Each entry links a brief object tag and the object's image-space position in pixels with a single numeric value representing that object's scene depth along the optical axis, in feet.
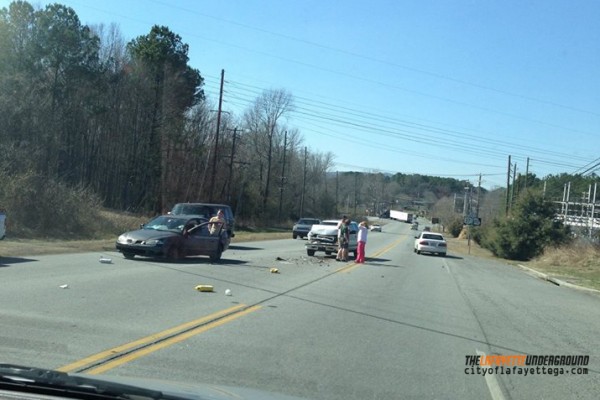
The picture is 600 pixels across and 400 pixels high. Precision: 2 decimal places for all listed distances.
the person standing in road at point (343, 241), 82.74
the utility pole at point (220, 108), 142.82
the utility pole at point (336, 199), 427.33
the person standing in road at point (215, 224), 68.64
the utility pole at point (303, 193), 299.48
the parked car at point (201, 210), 90.63
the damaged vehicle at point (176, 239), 61.77
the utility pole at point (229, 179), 180.56
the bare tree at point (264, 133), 283.38
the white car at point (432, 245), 127.95
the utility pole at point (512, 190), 199.83
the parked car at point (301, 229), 160.56
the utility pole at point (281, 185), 261.85
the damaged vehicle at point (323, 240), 88.07
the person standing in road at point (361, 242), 81.47
